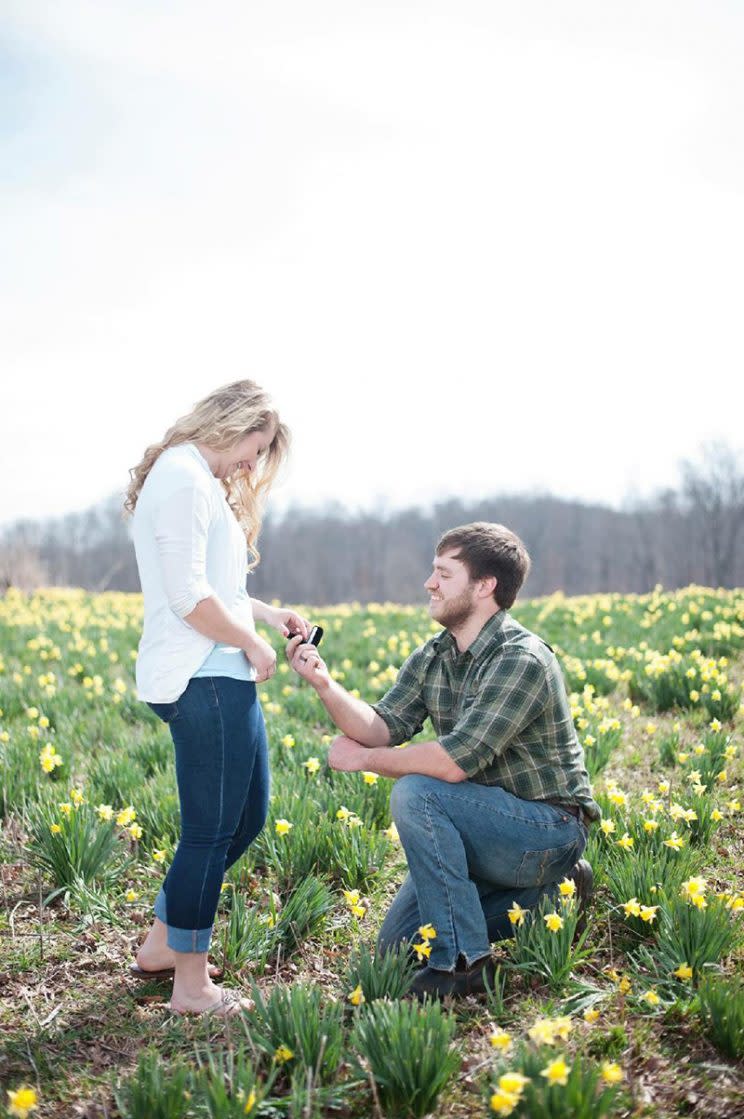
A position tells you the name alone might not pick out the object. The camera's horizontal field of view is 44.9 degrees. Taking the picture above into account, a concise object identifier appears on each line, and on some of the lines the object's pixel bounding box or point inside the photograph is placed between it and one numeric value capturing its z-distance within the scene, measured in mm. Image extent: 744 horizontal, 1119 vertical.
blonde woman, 2695
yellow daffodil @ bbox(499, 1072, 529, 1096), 1948
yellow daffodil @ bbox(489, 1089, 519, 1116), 1928
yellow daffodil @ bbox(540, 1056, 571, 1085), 1982
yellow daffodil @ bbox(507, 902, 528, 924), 2949
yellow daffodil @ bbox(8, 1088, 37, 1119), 2010
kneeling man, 2943
